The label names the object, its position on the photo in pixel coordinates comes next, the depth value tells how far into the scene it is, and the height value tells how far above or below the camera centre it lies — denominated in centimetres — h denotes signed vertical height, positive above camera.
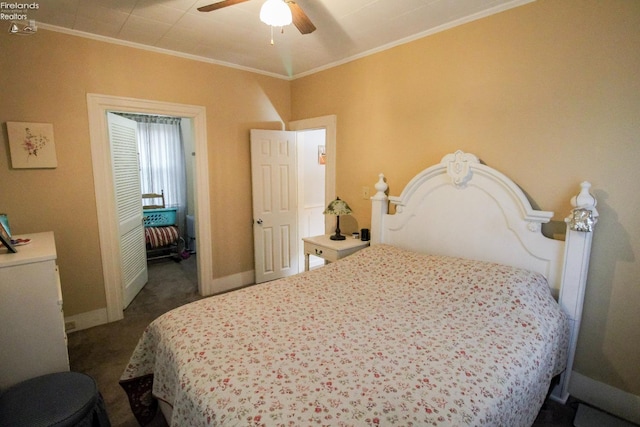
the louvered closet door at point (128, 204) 314 -35
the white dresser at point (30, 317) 172 -82
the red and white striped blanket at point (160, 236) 472 -97
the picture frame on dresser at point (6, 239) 176 -39
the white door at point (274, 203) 370 -37
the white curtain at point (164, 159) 522 +21
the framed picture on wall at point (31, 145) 242 +20
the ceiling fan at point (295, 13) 170 +87
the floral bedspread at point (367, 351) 110 -79
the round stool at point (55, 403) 135 -105
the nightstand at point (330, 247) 295 -71
